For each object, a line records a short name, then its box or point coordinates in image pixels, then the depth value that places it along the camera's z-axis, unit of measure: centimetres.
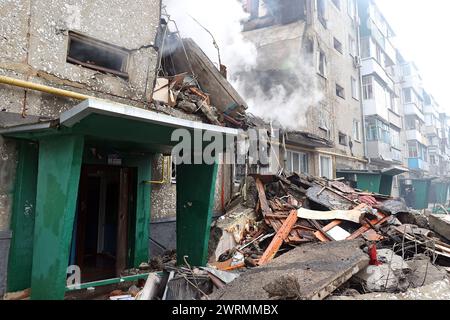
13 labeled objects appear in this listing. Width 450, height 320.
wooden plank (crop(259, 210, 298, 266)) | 636
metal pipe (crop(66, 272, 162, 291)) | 395
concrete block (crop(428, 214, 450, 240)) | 727
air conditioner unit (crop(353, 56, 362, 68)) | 1994
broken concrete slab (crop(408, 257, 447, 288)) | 486
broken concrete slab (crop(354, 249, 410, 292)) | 462
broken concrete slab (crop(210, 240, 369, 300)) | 375
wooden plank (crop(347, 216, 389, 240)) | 710
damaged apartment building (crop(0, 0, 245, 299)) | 363
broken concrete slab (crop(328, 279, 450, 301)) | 424
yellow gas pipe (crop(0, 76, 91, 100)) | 405
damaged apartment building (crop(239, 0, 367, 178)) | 1409
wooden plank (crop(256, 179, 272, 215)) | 795
